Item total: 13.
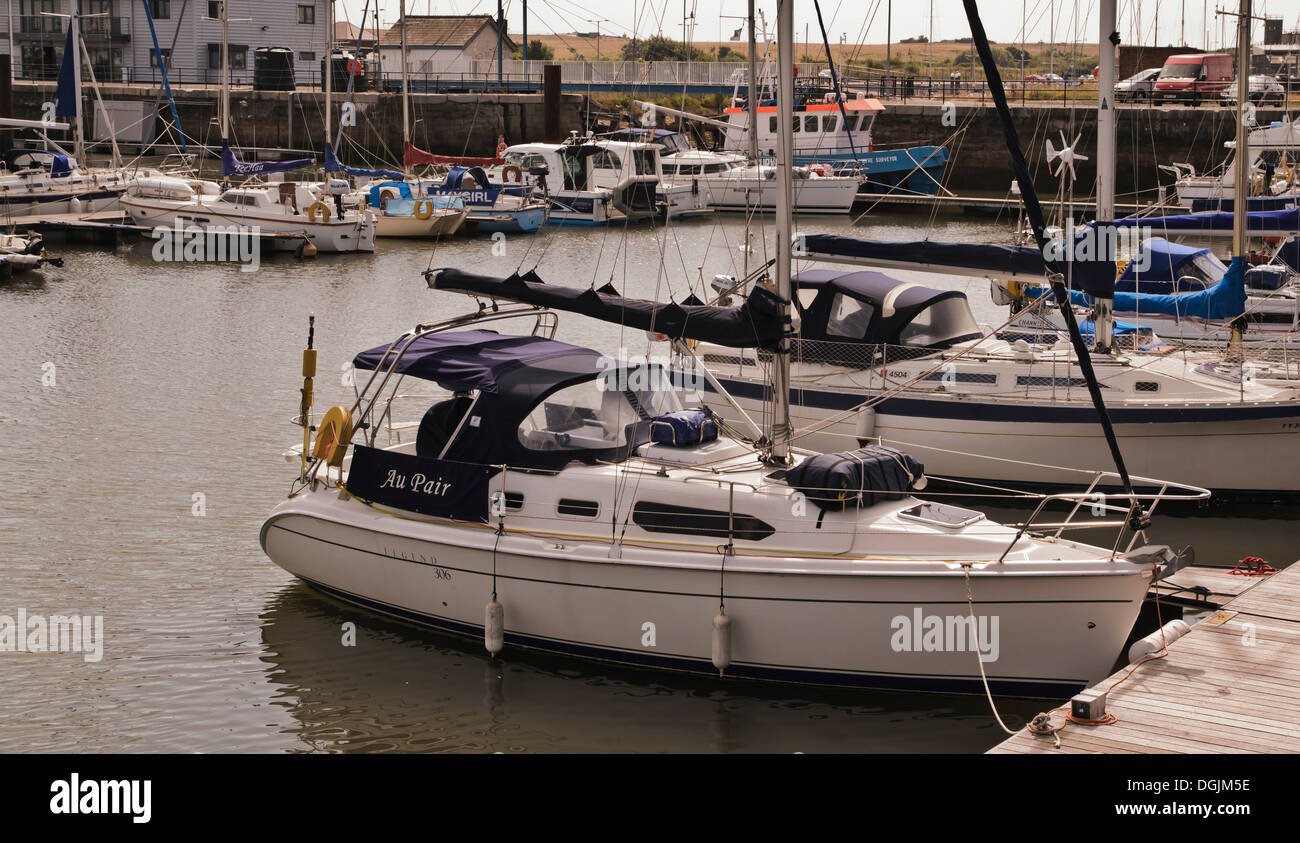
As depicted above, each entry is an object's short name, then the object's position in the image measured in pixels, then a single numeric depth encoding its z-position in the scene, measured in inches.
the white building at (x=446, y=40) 3225.9
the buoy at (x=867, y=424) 706.2
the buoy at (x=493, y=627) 489.7
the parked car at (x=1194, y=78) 2169.0
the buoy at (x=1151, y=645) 442.9
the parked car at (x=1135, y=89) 2145.7
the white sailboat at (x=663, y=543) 445.4
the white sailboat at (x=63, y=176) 1722.4
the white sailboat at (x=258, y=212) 1531.7
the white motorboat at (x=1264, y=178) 1498.5
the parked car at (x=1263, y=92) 2043.6
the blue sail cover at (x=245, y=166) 1728.6
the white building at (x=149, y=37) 2925.7
